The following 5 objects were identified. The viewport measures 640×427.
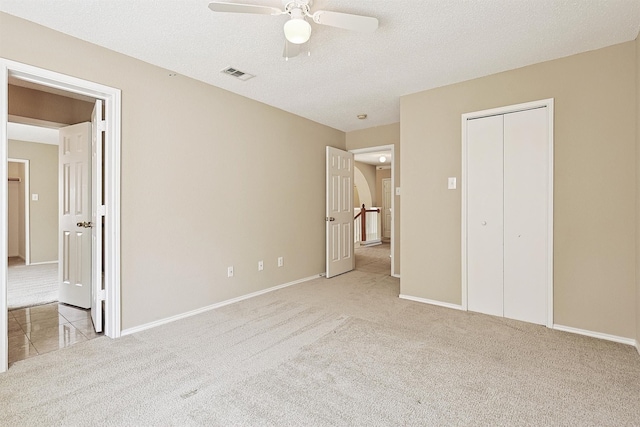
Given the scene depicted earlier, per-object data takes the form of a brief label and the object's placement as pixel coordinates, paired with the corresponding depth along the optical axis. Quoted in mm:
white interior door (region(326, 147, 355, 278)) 4762
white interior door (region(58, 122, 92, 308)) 3236
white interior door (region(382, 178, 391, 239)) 9914
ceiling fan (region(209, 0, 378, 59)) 1770
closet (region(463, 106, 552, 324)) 2854
